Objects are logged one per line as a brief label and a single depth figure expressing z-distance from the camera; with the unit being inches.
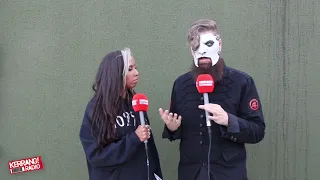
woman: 91.4
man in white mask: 93.0
